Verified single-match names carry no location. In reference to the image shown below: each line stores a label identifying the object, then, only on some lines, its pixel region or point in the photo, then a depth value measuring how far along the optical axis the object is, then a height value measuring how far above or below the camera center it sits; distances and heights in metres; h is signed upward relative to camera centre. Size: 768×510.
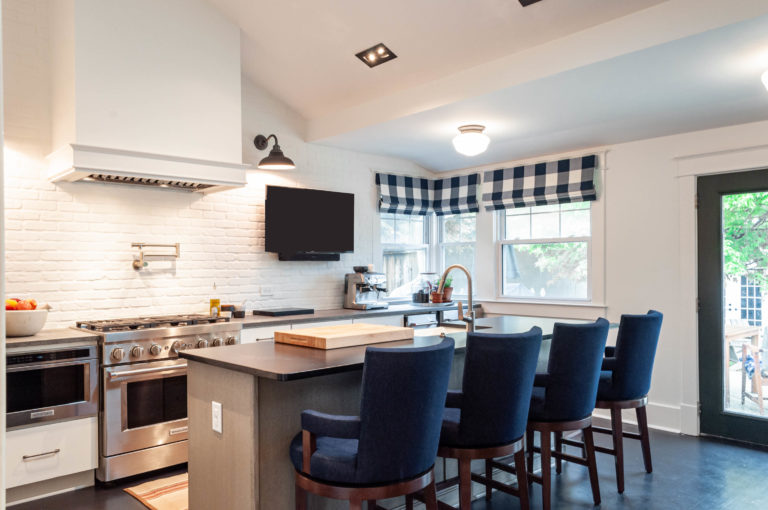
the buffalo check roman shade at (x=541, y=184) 5.20 +0.76
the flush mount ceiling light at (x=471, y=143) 4.35 +0.92
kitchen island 2.27 -0.65
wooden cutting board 2.70 -0.38
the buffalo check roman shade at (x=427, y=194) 6.02 +0.74
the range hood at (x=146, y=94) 3.53 +1.15
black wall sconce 4.45 +0.80
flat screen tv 5.04 +0.37
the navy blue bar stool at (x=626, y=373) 3.35 -0.68
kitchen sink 5.22 -0.62
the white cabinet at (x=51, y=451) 3.21 -1.12
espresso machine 5.43 -0.28
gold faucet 3.16 -0.32
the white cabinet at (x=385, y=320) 5.07 -0.54
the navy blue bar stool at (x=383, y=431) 1.96 -0.61
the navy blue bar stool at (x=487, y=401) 2.36 -0.60
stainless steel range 3.53 -0.84
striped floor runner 3.23 -1.40
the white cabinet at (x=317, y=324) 4.55 -0.52
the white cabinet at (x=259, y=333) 4.23 -0.55
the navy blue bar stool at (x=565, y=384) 2.86 -0.64
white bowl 3.34 -0.35
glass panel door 4.29 -0.35
